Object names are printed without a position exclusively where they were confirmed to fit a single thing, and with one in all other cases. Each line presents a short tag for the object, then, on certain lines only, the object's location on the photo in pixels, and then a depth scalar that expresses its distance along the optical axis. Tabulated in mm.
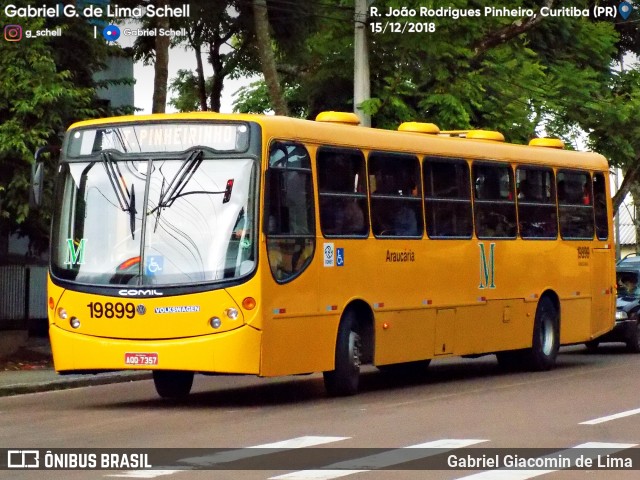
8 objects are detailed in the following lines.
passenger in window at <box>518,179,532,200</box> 21938
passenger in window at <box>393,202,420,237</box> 18688
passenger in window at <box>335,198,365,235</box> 17406
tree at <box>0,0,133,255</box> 22656
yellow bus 15812
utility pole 26422
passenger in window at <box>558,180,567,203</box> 23172
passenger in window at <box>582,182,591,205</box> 23938
